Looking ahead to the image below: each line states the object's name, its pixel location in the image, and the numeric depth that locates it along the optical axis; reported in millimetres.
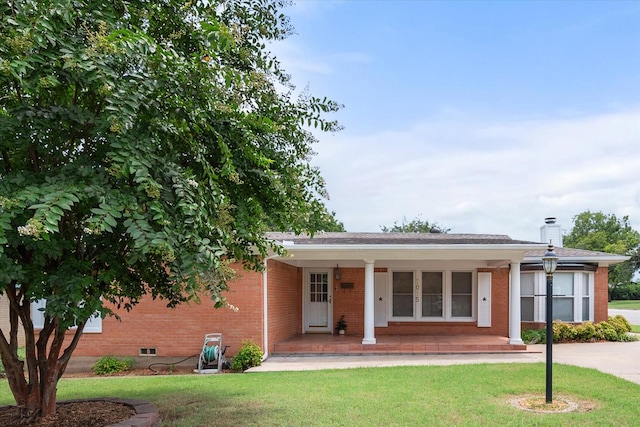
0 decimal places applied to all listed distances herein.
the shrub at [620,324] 16331
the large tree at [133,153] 3807
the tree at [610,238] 52753
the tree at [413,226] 50906
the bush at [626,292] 48469
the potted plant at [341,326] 16062
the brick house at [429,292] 15586
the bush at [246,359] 11680
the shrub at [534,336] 15023
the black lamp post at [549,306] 7570
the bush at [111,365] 11914
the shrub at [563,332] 15445
